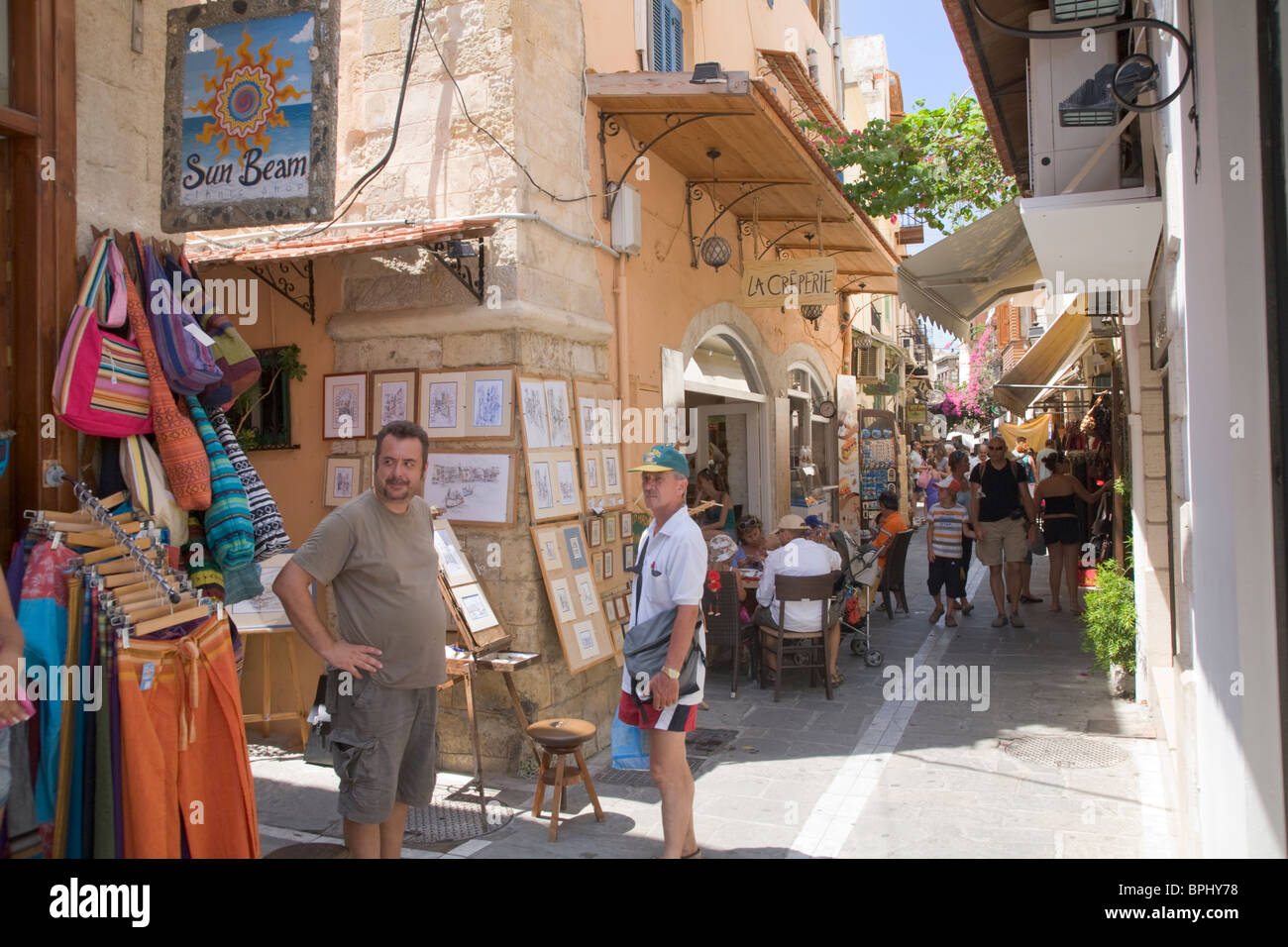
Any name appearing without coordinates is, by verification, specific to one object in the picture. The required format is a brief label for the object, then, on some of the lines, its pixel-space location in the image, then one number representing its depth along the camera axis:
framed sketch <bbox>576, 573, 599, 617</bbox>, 6.66
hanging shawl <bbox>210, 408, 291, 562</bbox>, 3.91
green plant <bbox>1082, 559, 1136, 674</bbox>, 7.03
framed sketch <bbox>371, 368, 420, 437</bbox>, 6.55
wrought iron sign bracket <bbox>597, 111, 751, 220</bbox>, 7.44
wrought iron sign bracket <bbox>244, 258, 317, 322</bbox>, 6.86
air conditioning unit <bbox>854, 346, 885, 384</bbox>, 19.31
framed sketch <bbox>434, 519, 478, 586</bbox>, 5.91
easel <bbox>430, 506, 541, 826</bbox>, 5.57
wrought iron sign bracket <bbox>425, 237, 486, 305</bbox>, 6.08
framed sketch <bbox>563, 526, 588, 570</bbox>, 6.63
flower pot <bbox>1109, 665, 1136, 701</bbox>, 7.19
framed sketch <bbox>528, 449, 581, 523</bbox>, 6.28
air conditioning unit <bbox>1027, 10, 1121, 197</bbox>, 4.71
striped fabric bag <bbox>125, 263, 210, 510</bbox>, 3.54
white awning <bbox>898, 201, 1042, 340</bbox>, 7.08
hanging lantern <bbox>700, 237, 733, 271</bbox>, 9.12
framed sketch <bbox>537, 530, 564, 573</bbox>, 6.28
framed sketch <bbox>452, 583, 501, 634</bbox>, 5.82
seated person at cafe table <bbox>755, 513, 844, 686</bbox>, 7.51
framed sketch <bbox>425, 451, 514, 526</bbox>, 6.23
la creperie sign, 9.96
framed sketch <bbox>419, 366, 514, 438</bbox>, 6.20
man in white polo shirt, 4.06
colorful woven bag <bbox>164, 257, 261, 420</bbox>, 3.89
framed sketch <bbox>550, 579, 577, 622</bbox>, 6.32
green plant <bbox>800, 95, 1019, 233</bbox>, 10.00
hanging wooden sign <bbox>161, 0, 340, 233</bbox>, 4.13
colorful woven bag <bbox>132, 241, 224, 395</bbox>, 3.59
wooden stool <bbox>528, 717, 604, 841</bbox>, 4.90
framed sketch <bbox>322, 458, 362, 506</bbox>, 6.72
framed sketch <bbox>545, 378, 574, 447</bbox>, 6.55
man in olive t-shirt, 3.66
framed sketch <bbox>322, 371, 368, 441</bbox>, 6.72
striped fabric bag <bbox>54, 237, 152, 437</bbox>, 3.34
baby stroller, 8.70
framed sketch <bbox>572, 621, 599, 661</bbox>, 6.52
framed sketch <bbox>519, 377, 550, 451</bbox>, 6.19
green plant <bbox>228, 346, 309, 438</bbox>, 6.82
